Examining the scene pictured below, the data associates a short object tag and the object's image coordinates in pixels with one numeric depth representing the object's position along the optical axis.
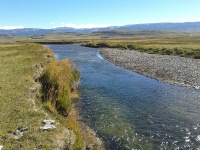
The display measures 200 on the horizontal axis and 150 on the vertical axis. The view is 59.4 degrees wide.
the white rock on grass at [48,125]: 9.74
